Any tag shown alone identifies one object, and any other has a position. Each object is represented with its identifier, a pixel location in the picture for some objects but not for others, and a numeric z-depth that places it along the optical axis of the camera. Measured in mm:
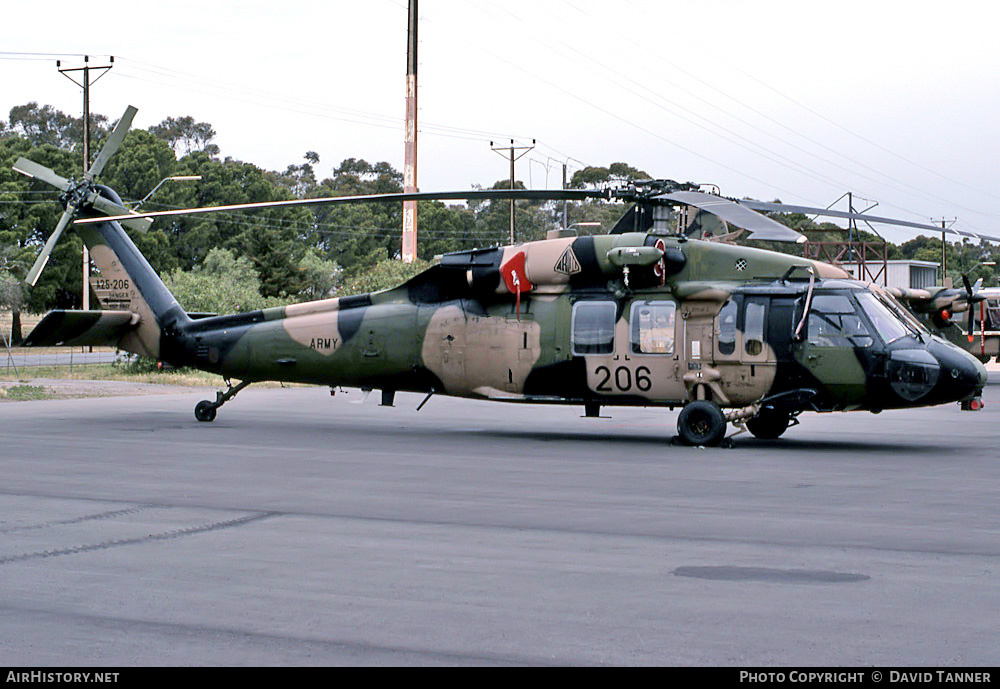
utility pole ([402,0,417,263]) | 40500
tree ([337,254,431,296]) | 40406
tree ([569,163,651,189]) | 93625
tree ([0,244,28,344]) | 59688
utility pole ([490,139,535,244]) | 69375
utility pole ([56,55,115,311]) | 46569
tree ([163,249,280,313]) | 35781
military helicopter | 16031
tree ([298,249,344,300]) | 77306
